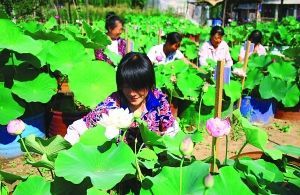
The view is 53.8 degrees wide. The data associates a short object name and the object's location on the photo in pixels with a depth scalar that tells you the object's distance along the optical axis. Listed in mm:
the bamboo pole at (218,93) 1397
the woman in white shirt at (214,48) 4021
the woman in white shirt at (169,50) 3496
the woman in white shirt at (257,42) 4805
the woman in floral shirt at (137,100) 1466
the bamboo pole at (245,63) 3284
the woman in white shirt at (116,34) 3423
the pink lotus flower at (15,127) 1194
